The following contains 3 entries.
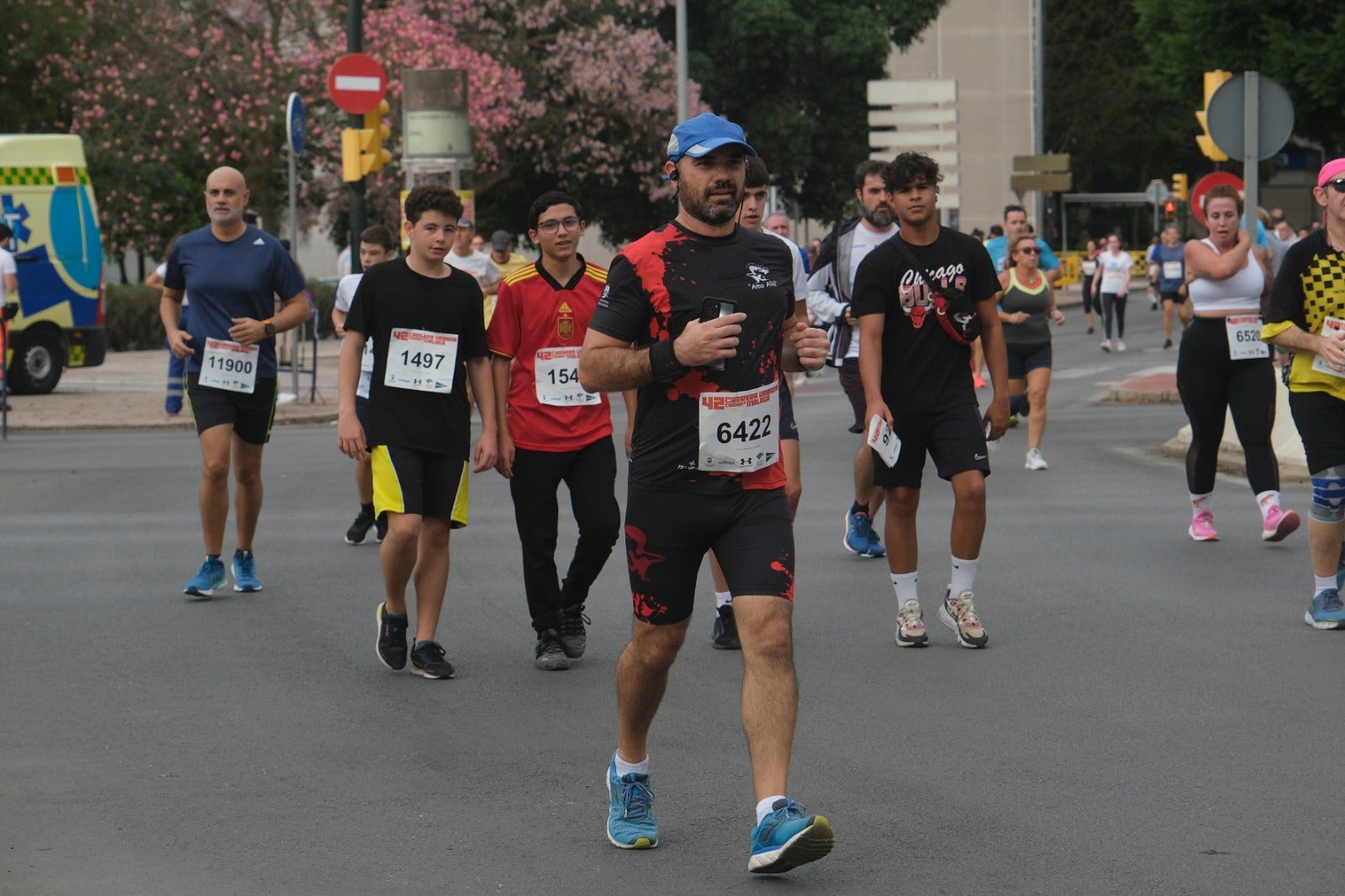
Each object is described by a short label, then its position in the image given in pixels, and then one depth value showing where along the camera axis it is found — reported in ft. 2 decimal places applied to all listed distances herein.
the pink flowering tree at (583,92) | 129.49
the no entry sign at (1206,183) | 47.28
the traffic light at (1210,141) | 62.87
